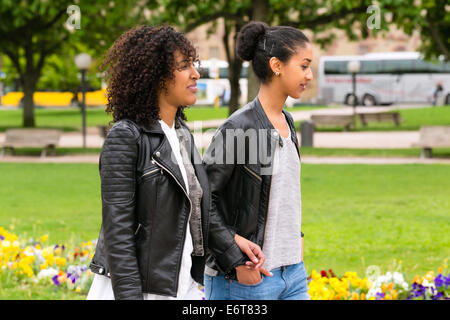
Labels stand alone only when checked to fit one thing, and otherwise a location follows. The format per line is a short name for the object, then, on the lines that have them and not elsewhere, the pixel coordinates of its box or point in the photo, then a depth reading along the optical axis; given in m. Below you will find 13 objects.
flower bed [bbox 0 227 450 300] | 4.90
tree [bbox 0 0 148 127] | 17.95
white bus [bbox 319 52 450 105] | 51.41
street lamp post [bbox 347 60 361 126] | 31.16
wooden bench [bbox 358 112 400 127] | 29.05
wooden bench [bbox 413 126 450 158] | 17.46
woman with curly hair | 2.54
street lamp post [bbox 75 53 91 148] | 22.77
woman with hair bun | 2.93
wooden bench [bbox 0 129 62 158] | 19.00
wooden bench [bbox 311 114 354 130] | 26.93
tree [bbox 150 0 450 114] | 16.56
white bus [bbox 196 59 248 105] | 53.62
